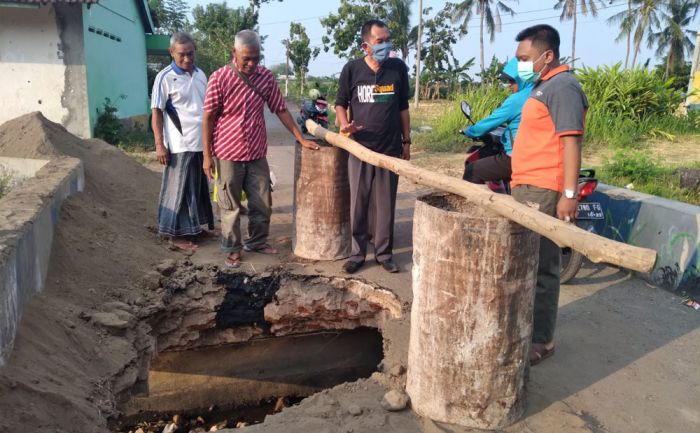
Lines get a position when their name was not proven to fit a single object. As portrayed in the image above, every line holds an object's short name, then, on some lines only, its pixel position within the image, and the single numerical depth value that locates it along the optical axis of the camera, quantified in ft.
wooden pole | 6.48
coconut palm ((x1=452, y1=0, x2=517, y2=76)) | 118.32
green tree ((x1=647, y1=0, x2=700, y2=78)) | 112.06
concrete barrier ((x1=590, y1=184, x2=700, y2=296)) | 13.98
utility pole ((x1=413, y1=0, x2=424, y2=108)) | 90.33
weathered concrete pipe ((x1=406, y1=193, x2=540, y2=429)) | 8.00
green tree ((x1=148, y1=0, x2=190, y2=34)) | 88.33
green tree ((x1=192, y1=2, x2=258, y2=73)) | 93.78
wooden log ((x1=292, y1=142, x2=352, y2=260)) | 15.05
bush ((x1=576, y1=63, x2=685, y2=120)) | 37.29
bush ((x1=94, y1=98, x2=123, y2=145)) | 36.81
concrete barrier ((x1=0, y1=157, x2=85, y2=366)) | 8.66
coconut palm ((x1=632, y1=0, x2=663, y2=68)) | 110.83
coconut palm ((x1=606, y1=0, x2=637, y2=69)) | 116.26
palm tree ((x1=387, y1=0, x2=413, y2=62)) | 110.01
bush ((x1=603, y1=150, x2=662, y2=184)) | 22.25
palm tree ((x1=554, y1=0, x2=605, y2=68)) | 122.21
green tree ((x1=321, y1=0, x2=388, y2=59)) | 108.27
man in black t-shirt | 14.01
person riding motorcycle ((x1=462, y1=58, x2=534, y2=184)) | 12.45
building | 33.30
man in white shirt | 14.84
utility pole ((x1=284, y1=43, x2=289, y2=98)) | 134.25
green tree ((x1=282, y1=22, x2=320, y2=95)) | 128.76
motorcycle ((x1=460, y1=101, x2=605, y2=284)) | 14.34
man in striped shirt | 13.82
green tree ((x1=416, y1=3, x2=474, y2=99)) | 109.91
